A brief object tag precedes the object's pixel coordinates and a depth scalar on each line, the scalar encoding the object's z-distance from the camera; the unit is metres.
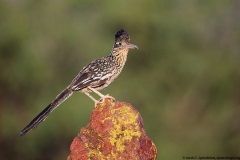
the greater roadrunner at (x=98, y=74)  17.55
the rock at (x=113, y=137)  14.46
